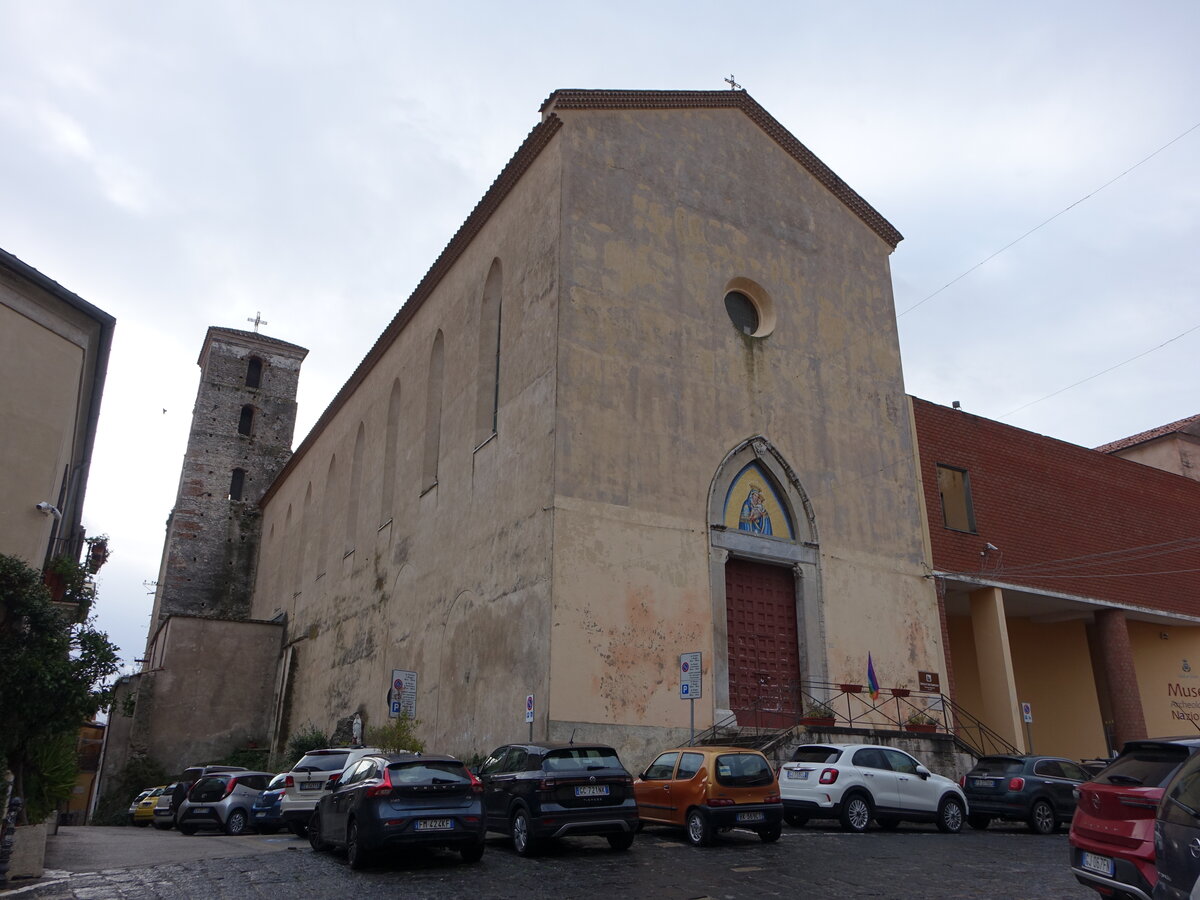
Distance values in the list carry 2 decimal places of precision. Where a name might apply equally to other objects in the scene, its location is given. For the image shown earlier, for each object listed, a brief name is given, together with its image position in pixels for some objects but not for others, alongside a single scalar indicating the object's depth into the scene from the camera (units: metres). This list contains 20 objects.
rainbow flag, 20.56
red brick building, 24.12
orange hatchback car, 12.24
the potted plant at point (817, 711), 19.40
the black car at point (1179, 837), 5.62
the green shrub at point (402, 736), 21.41
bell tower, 44.16
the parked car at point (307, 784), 16.30
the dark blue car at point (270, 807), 17.95
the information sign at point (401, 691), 19.27
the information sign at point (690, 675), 15.35
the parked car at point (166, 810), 22.70
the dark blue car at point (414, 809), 10.75
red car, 7.21
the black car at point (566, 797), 11.35
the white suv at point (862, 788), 14.07
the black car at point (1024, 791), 15.38
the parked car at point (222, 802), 18.64
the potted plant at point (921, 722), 20.67
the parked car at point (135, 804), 27.57
